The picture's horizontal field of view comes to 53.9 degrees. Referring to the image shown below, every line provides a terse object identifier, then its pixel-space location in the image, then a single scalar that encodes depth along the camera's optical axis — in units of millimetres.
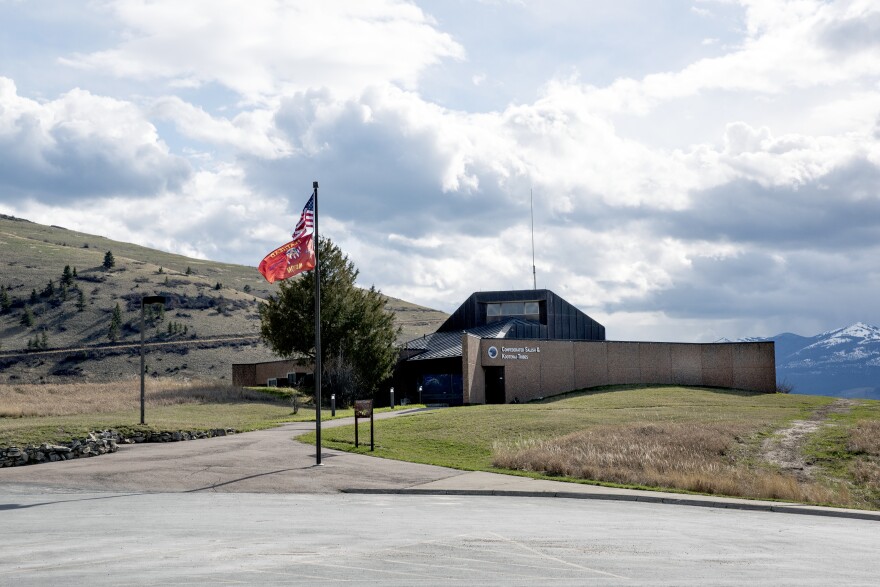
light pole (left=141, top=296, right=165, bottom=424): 31516
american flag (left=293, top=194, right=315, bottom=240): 25516
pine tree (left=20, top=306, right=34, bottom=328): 104312
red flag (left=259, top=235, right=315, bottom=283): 25266
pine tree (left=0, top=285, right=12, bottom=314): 108250
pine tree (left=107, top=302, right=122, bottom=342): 102125
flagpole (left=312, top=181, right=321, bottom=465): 24312
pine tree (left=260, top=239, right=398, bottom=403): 56188
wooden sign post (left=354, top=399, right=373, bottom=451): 27436
